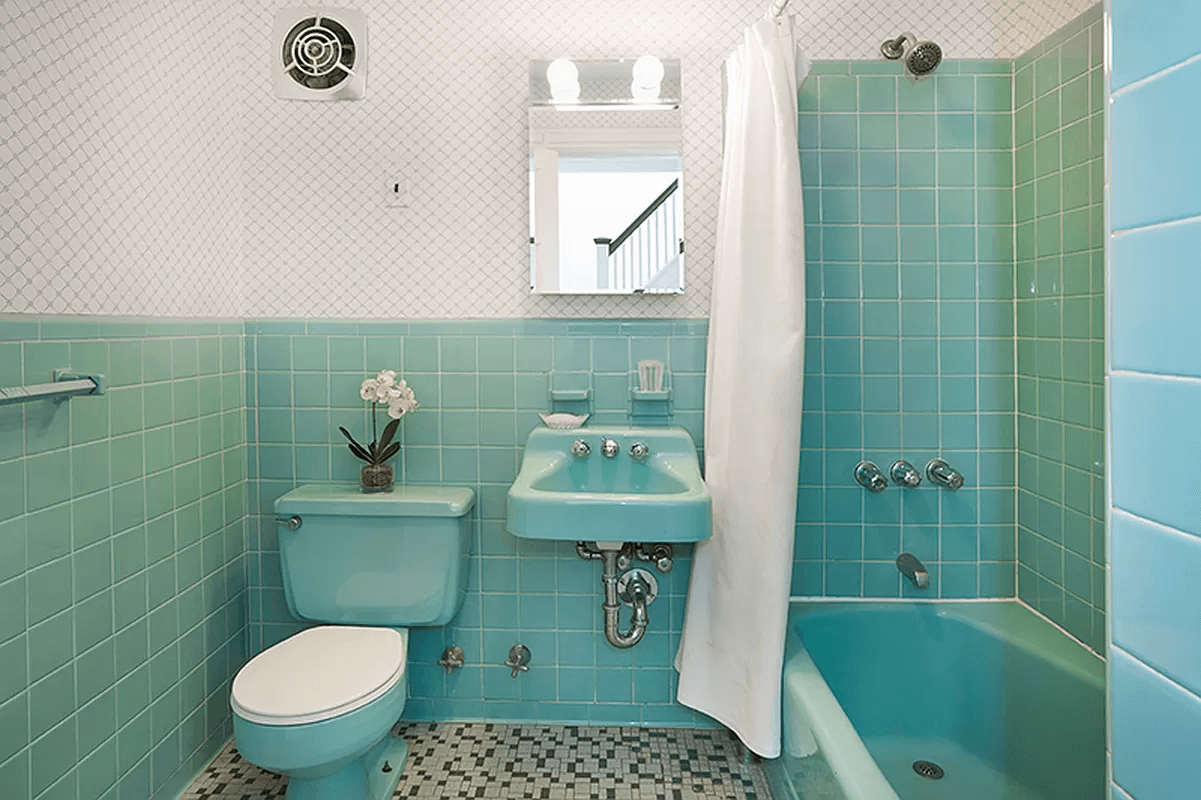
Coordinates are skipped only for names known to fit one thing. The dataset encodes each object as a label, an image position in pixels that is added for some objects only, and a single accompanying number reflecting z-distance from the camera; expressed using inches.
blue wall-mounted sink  73.3
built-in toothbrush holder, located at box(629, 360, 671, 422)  90.1
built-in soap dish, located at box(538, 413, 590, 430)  88.4
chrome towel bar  53.9
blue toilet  73.3
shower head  84.3
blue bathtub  70.7
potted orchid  87.4
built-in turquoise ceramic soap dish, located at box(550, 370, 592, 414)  91.6
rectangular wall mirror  89.1
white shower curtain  75.2
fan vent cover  90.8
